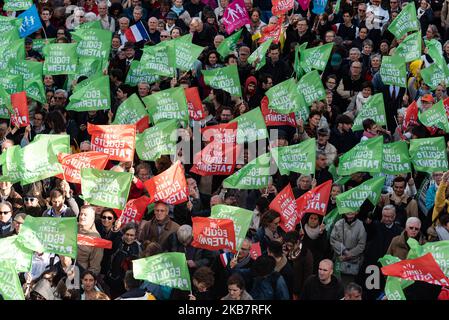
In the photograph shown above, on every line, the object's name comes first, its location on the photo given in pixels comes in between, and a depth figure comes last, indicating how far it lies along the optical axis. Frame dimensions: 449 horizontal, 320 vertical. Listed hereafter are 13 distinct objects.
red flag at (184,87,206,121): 21.33
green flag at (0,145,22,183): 19.06
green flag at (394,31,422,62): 22.29
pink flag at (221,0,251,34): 24.19
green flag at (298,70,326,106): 21.44
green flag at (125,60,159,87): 22.64
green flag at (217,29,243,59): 23.39
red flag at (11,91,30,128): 21.17
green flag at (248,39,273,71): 22.56
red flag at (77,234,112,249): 17.58
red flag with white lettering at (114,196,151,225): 18.52
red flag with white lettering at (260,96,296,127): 21.19
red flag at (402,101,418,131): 20.86
